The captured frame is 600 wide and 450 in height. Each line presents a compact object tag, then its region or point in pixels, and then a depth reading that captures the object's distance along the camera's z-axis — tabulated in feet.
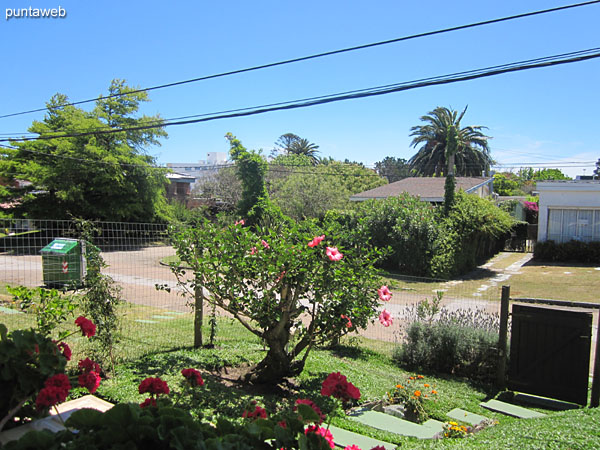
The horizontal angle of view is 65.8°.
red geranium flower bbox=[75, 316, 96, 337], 11.59
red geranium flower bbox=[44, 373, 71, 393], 7.52
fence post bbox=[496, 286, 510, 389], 21.30
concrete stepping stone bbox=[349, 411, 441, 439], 15.02
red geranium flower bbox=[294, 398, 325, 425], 7.10
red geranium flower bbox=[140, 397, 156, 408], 7.45
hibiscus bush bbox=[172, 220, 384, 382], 17.22
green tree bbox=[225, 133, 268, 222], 82.33
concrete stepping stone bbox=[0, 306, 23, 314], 27.43
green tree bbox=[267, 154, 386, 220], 86.79
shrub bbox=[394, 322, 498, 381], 22.33
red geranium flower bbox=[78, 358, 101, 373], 9.57
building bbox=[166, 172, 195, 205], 140.26
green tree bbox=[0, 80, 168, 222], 85.40
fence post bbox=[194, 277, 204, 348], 20.68
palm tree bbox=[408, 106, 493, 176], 136.77
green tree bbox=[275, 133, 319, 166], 205.58
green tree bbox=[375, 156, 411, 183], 221.21
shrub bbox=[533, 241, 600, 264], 71.31
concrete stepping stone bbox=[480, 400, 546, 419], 17.90
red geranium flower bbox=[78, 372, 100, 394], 9.09
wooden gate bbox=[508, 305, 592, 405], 19.16
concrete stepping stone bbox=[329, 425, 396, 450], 12.98
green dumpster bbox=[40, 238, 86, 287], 33.78
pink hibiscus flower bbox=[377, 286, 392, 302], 18.34
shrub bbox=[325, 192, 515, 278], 57.06
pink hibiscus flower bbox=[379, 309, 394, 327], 19.93
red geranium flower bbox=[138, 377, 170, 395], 8.20
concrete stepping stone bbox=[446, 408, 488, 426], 16.49
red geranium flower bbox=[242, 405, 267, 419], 7.47
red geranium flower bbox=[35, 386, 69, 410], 7.36
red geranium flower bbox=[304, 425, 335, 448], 6.56
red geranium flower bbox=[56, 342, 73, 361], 8.76
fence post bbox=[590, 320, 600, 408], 19.07
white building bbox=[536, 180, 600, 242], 73.17
